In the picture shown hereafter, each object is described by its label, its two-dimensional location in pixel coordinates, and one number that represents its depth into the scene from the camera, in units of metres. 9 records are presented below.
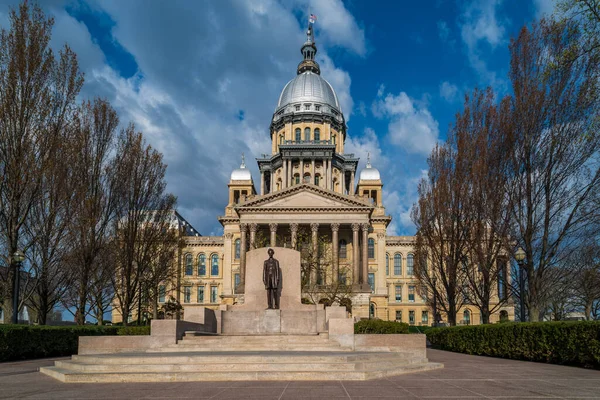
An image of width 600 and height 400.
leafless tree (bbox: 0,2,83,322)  22.45
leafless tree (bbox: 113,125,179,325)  31.52
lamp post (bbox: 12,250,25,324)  21.06
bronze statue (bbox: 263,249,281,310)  21.56
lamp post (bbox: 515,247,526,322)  21.63
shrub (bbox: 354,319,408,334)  30.42
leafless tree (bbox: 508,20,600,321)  21.95
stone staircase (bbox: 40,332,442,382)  12.08
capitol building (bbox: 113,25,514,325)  67.81
